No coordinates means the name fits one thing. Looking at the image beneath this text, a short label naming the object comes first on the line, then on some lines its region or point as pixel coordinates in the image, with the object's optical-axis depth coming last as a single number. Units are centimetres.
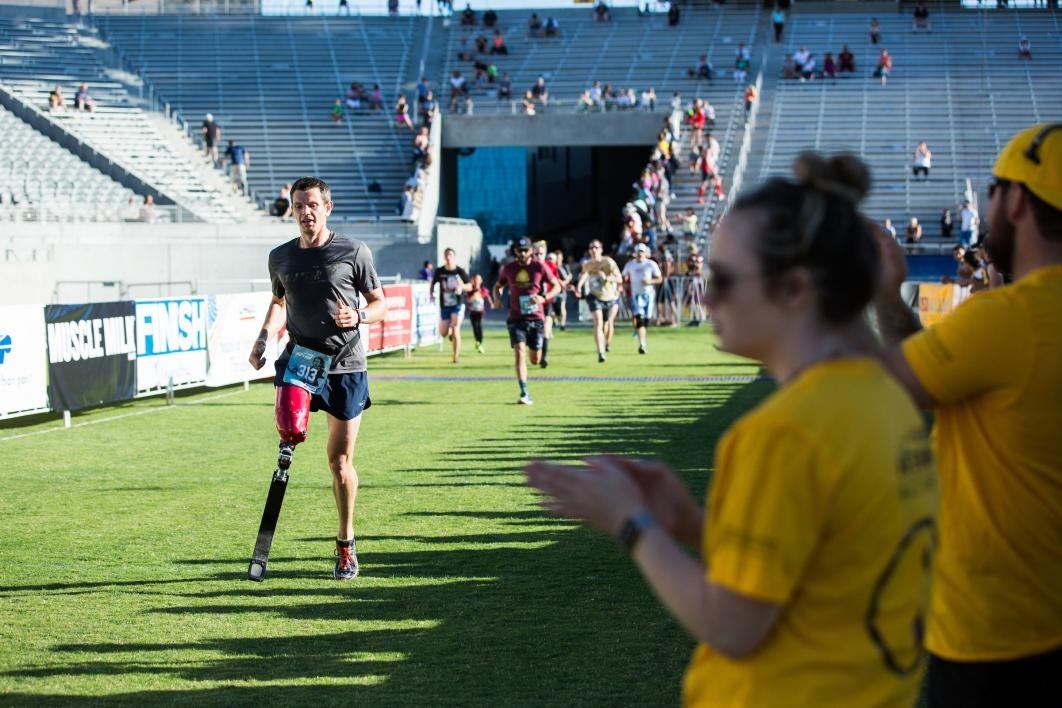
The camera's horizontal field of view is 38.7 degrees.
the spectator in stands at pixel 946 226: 4031
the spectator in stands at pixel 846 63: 5084
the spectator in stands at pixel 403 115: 4912
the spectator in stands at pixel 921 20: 5441
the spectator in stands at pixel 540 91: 4916
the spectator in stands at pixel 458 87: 5050
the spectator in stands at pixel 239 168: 4509
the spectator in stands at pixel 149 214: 3919
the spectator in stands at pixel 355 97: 5072
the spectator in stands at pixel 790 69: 5088
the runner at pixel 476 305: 2722
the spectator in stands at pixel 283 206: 4116
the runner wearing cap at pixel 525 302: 1797
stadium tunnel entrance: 4788
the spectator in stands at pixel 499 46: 5381
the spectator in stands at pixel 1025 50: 5094
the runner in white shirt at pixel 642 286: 2694
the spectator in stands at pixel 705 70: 5088
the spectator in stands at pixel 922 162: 4341
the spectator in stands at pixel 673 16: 5541
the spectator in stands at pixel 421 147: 4616
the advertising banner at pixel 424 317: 2938
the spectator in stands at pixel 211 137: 4625
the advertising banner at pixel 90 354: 1571
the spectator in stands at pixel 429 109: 4791
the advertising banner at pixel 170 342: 1762
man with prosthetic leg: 793
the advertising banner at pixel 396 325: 2620
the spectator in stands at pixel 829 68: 5078
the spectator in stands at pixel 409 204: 4331
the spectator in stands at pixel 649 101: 4772
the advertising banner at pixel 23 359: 1478
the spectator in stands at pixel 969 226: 3831
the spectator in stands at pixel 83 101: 4569
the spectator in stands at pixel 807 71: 5081
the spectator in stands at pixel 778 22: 5391
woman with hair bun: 228
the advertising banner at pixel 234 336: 1944
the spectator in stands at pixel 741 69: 5047
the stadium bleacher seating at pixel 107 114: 4312
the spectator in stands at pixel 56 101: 4462
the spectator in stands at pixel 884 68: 5006
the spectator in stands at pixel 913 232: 3919
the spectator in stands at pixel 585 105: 4775
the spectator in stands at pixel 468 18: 5653
